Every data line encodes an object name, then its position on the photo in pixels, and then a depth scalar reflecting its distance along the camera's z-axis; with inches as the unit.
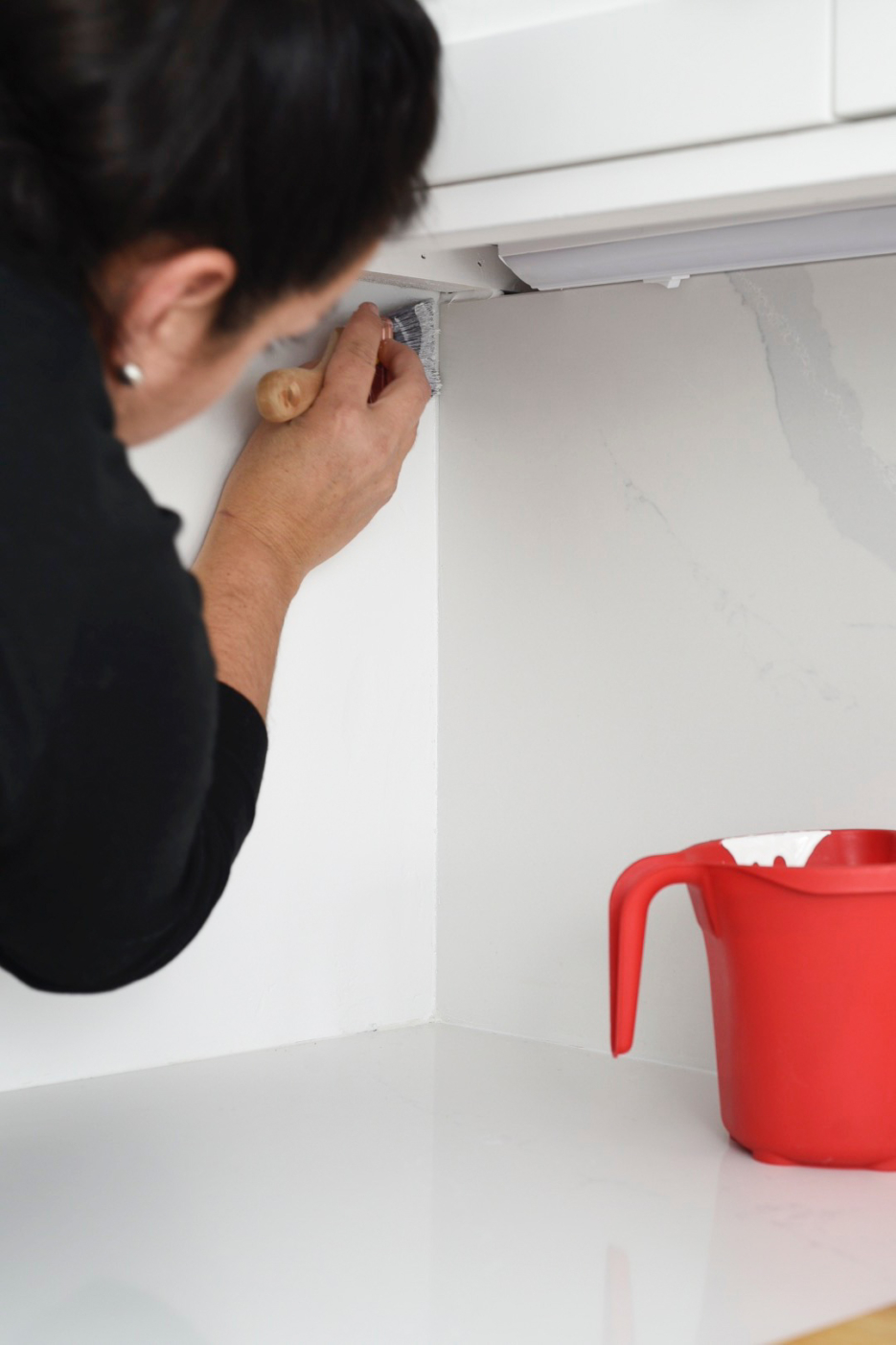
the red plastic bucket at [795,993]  59.2
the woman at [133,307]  48.2
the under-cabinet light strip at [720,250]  60.3
